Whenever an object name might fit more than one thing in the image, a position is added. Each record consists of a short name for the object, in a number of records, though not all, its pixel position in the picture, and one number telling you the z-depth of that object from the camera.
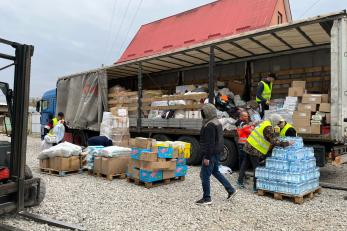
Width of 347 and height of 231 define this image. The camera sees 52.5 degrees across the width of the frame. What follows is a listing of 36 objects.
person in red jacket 7.07
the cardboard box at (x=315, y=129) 7.25
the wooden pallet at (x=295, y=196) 5.91
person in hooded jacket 5.70
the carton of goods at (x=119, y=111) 11.28
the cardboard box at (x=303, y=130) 7.42
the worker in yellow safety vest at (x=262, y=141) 6.34
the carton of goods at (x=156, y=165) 6.98
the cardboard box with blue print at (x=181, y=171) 7.57
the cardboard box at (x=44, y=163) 8.62
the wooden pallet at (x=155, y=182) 7.02
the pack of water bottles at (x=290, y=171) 5.93
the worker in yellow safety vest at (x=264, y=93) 9.15
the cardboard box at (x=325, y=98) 7.56
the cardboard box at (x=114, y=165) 7.79
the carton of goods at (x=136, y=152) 7.14
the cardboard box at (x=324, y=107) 7.30
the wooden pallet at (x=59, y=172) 8.23
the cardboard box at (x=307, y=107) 7.53
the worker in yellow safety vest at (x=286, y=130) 6.74
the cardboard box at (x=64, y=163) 8.26
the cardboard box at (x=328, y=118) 7.24
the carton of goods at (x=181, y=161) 7.61
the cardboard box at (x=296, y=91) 8.23
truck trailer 6.82
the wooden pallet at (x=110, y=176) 7.76
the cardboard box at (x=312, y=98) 7.54
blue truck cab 16.19
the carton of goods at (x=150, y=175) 6.98
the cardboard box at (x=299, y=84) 8.37
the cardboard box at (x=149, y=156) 6.94
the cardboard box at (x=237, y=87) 11.27
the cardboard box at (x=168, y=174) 7.27
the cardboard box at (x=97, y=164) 8.08
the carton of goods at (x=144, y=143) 7.12
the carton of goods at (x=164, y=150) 7.08
